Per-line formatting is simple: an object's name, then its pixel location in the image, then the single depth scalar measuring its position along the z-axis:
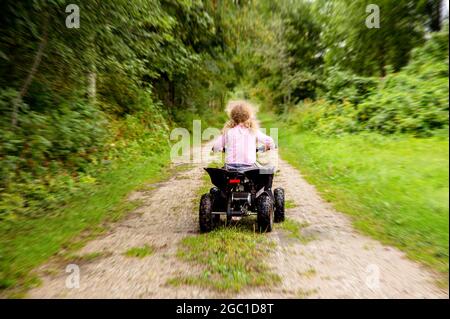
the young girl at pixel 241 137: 5.55
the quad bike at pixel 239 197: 5.26
